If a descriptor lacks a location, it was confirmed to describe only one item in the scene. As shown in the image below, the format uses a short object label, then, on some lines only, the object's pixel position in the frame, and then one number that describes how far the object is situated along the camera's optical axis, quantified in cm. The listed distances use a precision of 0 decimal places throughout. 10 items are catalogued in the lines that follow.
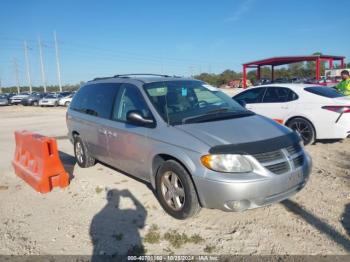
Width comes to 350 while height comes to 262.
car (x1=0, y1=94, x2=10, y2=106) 3917
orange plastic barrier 517
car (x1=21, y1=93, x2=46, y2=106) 3634
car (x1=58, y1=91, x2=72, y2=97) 3432
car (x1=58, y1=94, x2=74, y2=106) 3188
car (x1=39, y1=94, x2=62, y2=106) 3241
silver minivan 352
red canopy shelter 2448
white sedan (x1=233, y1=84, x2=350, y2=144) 707
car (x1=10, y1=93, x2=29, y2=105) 3839
